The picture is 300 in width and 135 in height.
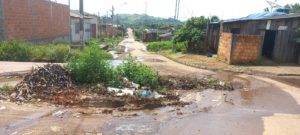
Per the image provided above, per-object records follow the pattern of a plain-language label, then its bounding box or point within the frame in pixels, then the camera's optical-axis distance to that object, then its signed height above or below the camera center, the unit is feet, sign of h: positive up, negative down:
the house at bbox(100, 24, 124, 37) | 197.90 -10.10
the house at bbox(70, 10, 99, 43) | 124.97 -6.01
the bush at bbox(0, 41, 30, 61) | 55.92 -6.40
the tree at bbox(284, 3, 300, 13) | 188.30 +7.54
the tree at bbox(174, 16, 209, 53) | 84.64 -4.31
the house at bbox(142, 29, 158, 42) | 158.75 -9.35
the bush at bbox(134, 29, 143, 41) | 196.18 -12.06
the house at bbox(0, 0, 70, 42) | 62.75 -2.08
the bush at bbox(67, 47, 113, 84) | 36.45 -5.64
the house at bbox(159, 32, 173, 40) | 146.56 -8.51
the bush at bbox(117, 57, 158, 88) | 37.04 -6.15
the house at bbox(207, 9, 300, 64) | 58.98 -3.95
